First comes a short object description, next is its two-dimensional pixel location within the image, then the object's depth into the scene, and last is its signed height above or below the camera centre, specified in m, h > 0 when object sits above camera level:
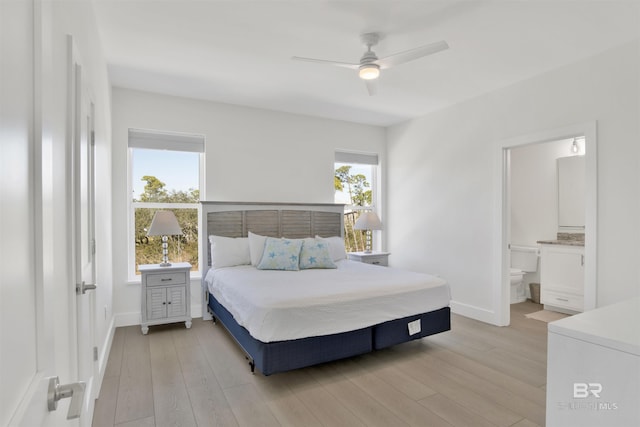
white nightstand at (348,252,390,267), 4.88 -0.67
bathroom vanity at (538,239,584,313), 4.27 -0.84
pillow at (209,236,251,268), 4.00 -0.48
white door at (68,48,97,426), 1.63 -0.06
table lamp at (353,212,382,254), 4.94 -0.17
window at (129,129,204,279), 4.09 +0.27
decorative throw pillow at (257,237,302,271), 3.79 -0.50
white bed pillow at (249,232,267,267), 4.04 -0.43
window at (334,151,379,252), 5.47 +0.37
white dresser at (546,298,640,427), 1.03 -0.52
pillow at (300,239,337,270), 3.91 -0.52
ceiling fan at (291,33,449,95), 2.57 +1.14
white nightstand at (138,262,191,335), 3.68 -0.90
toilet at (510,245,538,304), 4.93 -0.86
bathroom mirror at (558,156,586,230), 4.82 +0.24
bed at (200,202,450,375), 2.52 -0.75
